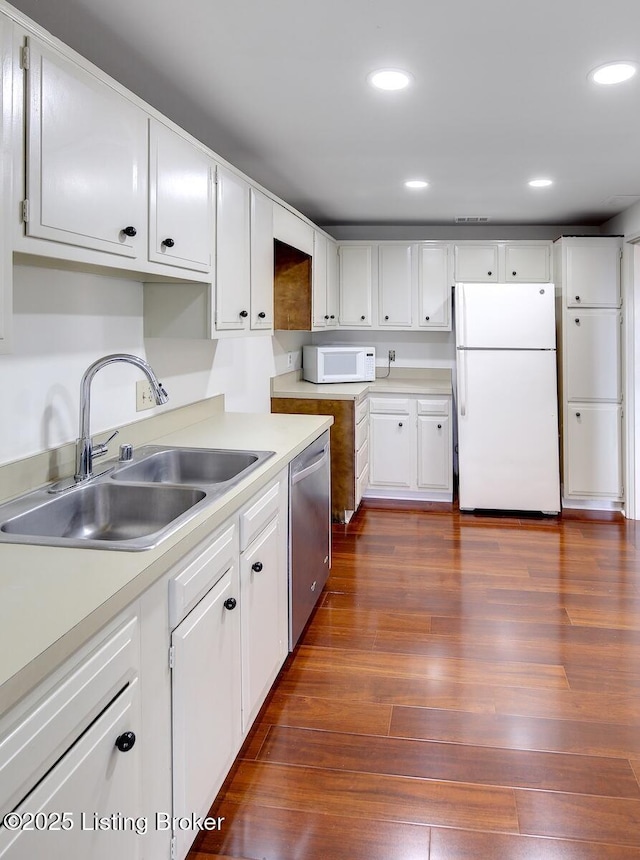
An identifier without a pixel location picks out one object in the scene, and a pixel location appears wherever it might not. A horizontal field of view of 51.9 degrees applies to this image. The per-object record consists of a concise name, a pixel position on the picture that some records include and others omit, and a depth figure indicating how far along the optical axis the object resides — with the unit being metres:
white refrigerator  4.86
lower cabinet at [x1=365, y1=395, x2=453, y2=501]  5.14
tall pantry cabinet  4.87
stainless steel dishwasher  2.65
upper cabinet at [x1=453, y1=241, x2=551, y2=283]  5.27
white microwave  5.09
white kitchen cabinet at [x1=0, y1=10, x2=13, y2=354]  1.33
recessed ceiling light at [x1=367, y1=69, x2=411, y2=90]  2.31
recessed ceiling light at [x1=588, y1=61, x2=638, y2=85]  2.27
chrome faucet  2.01
